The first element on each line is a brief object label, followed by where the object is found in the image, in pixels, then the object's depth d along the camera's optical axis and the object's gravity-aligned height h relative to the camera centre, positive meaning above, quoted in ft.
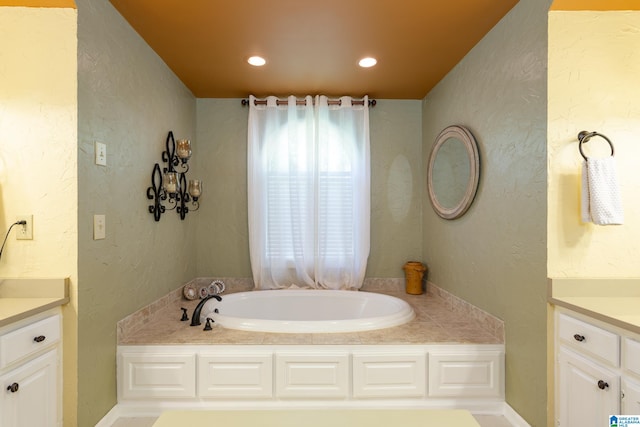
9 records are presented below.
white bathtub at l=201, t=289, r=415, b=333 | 8.87 -2.47
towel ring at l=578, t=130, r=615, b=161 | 5.20 +1.19
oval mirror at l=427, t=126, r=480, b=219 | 7.52 +1.05
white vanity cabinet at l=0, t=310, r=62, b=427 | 4.31 -2.12
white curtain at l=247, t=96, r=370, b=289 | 10.28 +0.66
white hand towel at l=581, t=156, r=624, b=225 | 4.98 +0.31
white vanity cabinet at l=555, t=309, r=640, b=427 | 4.17 -2.08
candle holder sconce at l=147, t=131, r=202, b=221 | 7.75 +0.77
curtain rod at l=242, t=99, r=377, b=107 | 10.33 +3.42
